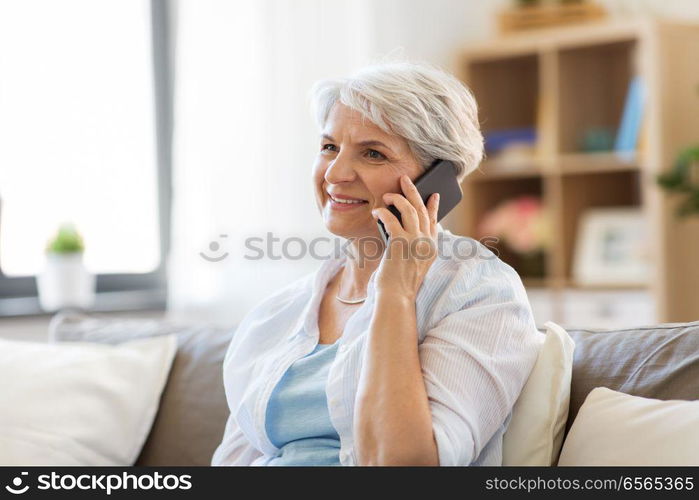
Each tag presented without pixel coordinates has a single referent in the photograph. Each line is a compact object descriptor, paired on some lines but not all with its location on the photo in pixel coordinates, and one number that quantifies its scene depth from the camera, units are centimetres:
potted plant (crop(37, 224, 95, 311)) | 304
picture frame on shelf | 385
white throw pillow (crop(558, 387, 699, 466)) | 135
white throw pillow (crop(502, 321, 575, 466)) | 147
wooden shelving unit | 369
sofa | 154
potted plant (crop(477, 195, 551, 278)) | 416
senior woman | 140
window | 340
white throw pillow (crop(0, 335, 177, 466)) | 191
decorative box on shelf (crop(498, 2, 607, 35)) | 406
